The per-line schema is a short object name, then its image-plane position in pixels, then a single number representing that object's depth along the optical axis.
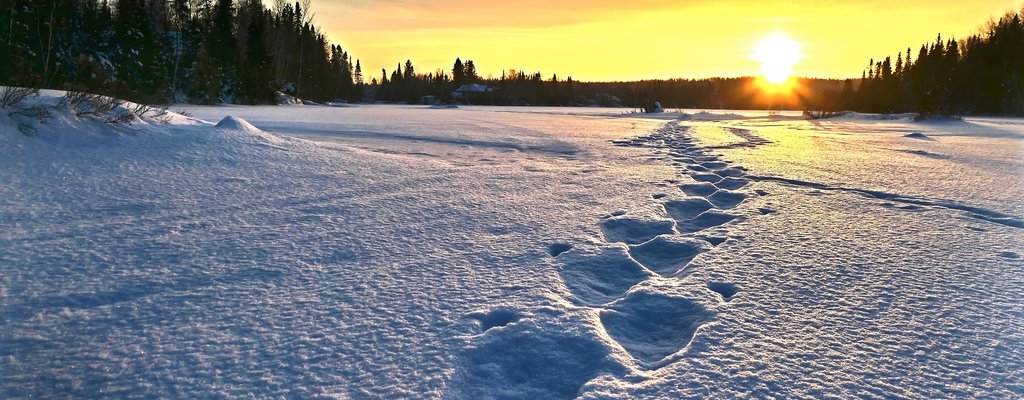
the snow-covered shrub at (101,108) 3.78
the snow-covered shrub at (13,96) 3.29
